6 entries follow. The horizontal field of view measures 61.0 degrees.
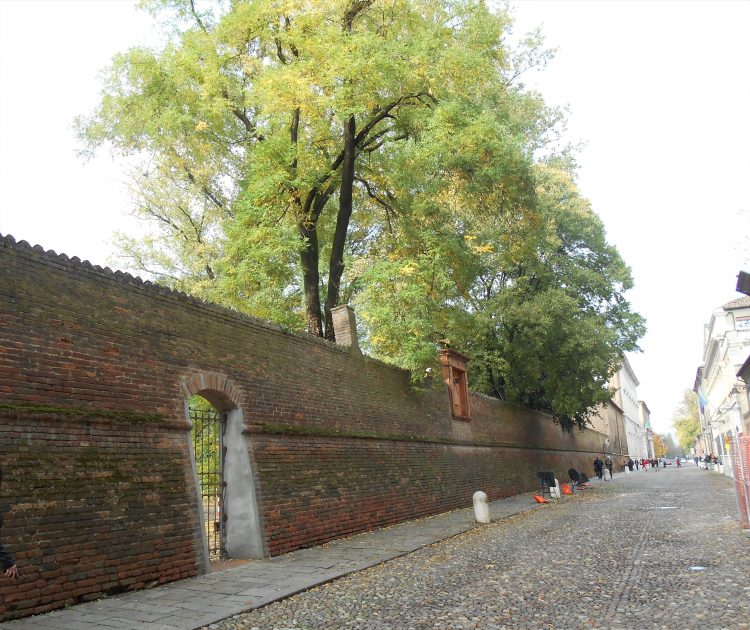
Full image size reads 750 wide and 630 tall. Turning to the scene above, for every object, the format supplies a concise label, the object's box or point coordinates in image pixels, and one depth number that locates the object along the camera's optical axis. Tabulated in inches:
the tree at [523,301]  633.0
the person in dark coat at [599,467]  1508.4
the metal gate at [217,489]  412.2
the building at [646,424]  4702.8
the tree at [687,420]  4289.9
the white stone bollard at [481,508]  596.1
